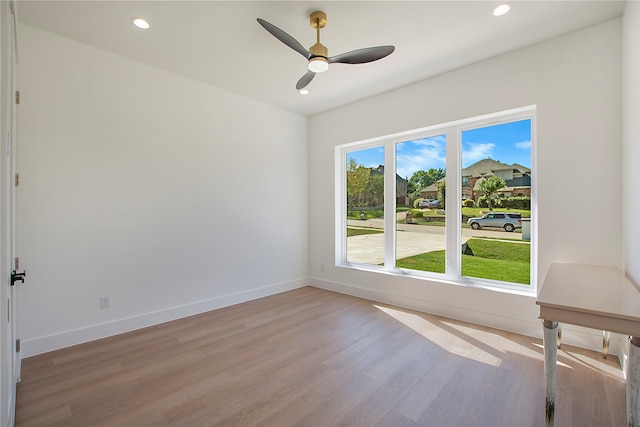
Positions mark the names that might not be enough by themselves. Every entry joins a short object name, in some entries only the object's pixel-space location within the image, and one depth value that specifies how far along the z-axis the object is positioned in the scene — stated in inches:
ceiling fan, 93.5
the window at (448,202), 128.3
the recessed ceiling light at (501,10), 94.1
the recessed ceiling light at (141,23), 101.5
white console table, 54.0
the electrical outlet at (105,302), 119.3
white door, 54.7
